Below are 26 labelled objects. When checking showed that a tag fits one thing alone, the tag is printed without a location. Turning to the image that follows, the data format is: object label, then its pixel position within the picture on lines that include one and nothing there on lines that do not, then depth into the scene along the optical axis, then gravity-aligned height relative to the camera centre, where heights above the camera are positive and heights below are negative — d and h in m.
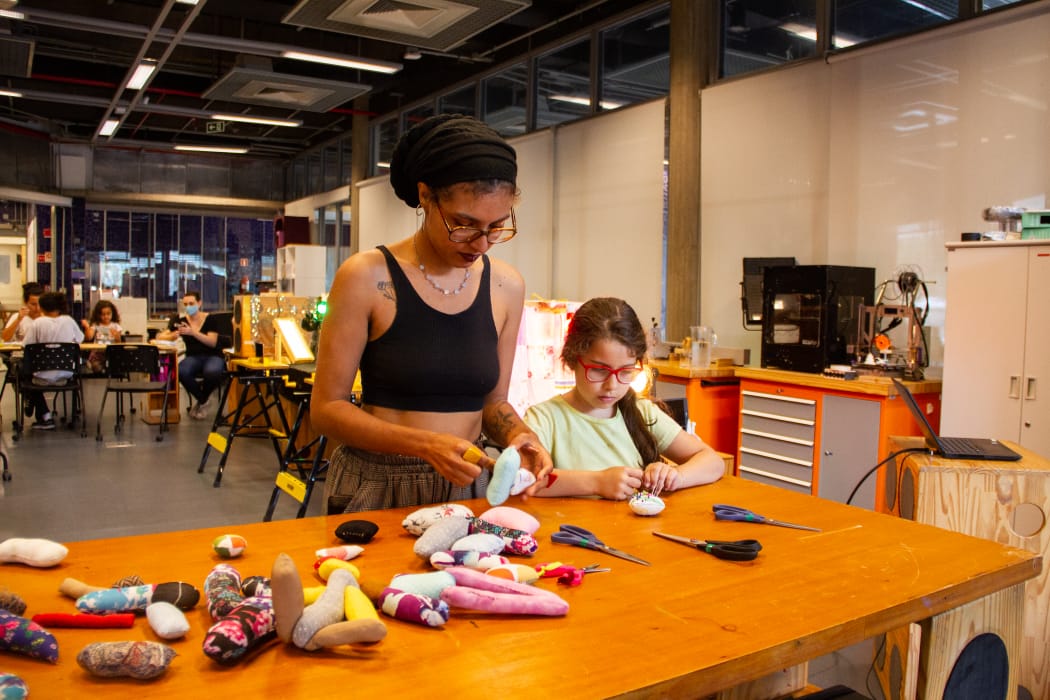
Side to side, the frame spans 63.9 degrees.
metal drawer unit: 4.88 -0.67
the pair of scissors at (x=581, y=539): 1.46 -0.38
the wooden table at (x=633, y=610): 0.95 -0.40
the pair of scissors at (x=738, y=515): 1.67 -0.38
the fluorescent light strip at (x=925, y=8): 5.02 +1.97
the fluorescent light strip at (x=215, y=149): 13.40 +2.67
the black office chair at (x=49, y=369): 7.62 -0.54
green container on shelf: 3.93 +0.52
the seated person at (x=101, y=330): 9.35 -0.21
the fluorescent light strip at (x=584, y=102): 7.62 +2.11
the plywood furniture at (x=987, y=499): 2.36 -0.47
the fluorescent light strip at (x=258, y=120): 10.37 +2.43
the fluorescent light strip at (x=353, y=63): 7.68 +2.37
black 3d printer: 4.91 +0.09
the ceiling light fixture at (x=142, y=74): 8.16 +2.40
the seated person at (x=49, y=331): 7.91 -0.20
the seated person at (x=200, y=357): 8.91 -0.46
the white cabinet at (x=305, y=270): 13.59 +0.76
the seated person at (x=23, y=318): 8.72 -0.09
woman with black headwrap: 1.64 -0.03
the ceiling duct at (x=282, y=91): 8.09 +2.29
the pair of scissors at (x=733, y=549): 1.41 -0.38
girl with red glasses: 2.10 -0.24
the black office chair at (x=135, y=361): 8.09 -0.47
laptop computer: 2.45 -0.35
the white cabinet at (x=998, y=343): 3.84 -0.05
